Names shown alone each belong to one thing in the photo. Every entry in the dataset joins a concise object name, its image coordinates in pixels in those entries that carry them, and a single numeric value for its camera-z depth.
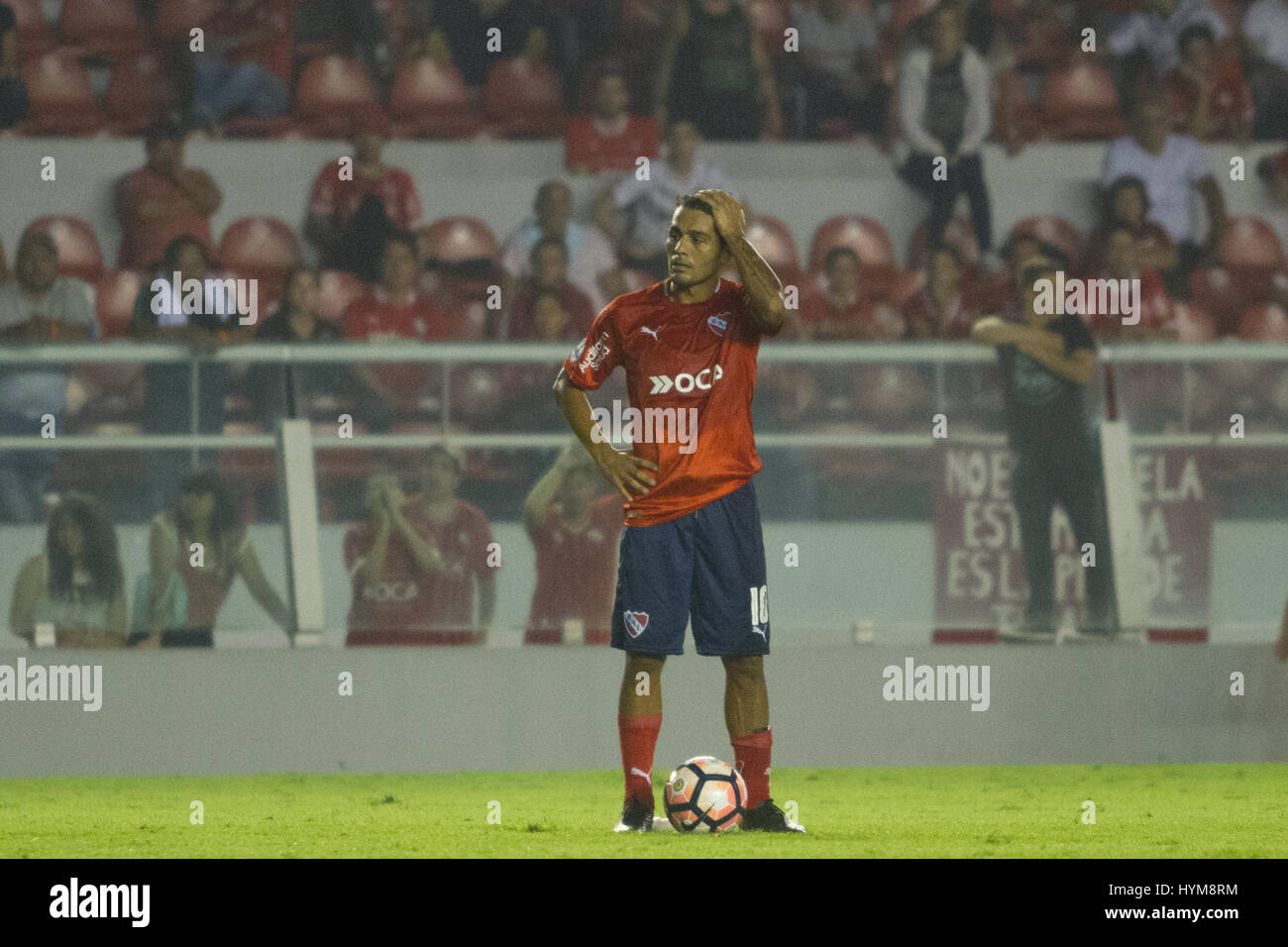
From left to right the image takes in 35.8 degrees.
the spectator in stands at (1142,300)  10.02
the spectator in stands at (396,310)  10.12
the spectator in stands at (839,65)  12.65
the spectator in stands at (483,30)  12.75
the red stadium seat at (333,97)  12.50
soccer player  5.51
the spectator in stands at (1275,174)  12.48
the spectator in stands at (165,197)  11.32
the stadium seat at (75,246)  11.28
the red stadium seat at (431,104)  12.65
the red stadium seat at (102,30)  12.86
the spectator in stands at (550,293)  10.02
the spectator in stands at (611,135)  11.71
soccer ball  5.46
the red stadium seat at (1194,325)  11.02
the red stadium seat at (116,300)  10.47
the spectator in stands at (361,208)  11.20
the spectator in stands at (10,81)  11.98
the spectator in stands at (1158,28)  12.74
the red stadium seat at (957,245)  11.45
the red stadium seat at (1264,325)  11.09
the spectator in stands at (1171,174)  11.68
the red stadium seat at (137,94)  12.48
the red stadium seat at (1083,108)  12.74
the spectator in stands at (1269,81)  12.66
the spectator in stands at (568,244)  10.66
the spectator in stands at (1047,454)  8.17
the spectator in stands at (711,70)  11.83
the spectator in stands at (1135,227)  11.42
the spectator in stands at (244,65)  12.31
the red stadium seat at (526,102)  12.72
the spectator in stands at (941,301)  10.22
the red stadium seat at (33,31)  12.81
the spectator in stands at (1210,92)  12.42
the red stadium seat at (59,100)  12.45
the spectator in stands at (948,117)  11.59
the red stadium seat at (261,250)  11.46
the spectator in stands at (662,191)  11.18
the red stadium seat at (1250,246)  11.83
